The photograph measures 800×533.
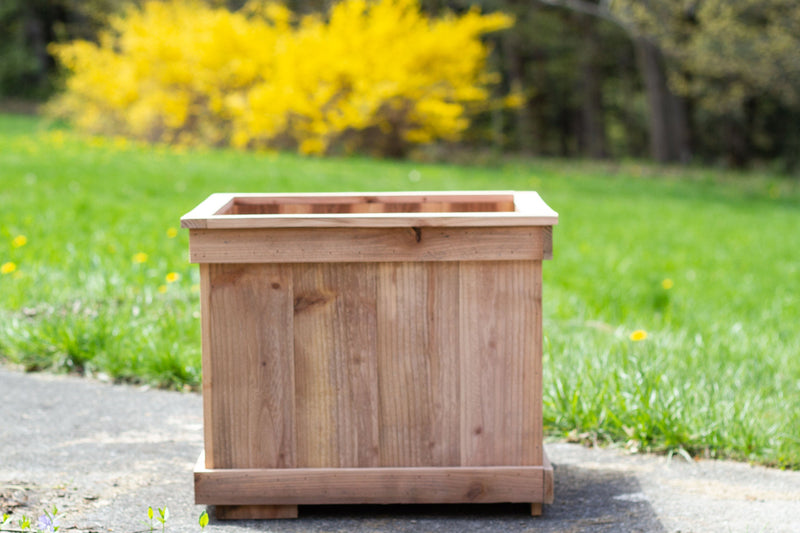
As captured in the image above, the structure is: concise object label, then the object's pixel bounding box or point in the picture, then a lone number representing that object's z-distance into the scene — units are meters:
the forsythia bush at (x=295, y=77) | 14.54
